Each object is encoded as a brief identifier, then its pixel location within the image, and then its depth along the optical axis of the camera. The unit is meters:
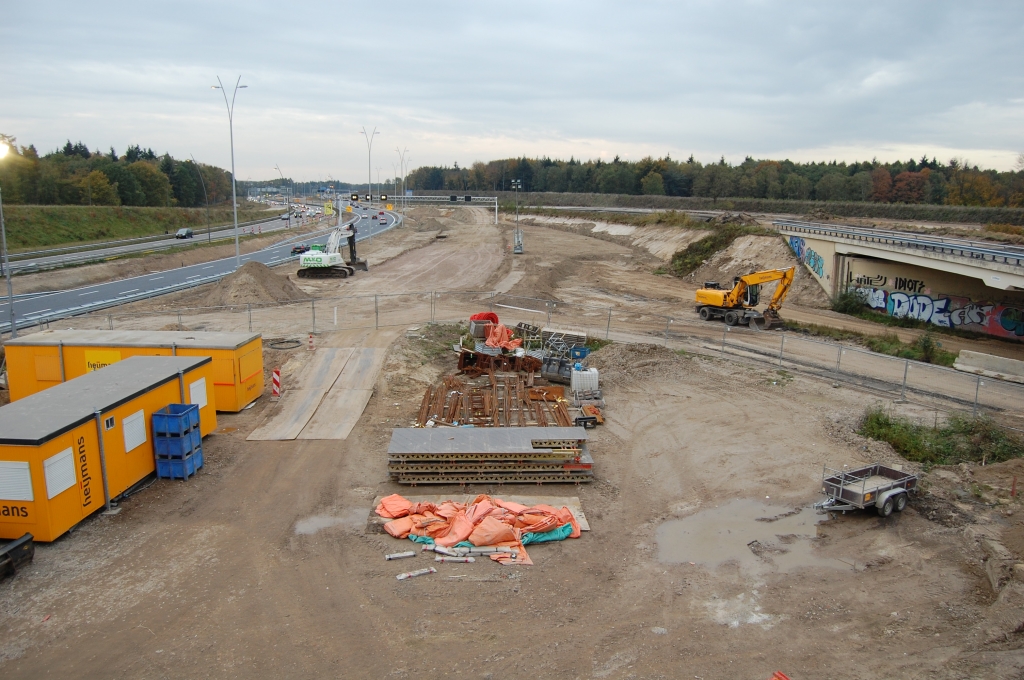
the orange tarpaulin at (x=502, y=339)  26.58
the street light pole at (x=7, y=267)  22.25
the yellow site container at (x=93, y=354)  19.61
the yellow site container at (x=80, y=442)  12.41
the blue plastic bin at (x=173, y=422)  15.66
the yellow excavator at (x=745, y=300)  33.22
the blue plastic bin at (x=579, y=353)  26.69
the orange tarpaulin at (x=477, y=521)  13.27
